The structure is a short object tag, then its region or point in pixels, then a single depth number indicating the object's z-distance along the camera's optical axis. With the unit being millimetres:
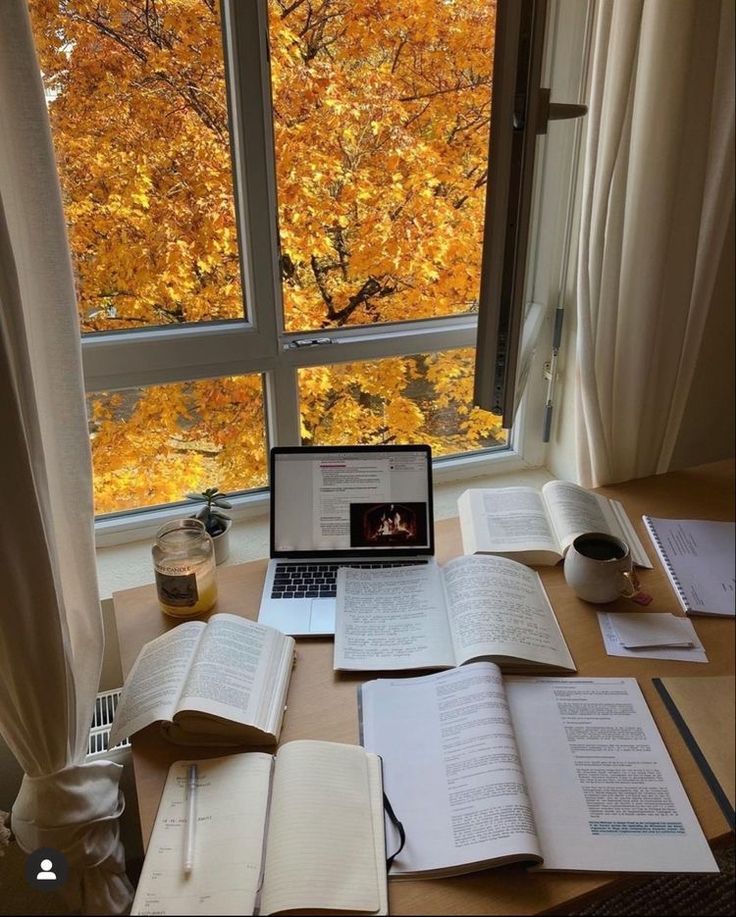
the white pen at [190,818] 660
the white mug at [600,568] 1007
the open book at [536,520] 1130
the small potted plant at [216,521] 1346
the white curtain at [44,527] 737
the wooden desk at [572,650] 669
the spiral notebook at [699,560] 754
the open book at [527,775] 691
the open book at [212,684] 827
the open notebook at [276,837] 635
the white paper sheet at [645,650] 895
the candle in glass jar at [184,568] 1021
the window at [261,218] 1196
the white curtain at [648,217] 974
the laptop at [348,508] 1149
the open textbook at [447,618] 930
